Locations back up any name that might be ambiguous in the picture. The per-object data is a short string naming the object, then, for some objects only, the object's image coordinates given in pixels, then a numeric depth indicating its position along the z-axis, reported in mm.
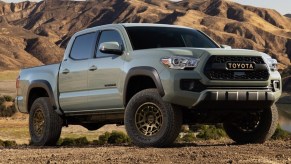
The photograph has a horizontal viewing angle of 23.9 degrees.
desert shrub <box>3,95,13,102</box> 89687
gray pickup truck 9885
